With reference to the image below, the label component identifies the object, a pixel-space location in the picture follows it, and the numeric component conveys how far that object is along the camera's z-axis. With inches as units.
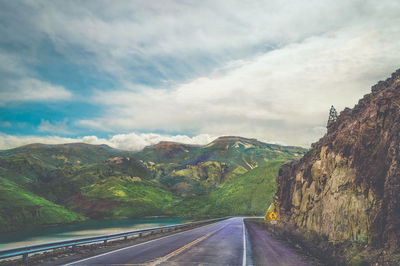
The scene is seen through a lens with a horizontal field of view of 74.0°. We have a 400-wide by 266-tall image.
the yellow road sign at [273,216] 1175.0
